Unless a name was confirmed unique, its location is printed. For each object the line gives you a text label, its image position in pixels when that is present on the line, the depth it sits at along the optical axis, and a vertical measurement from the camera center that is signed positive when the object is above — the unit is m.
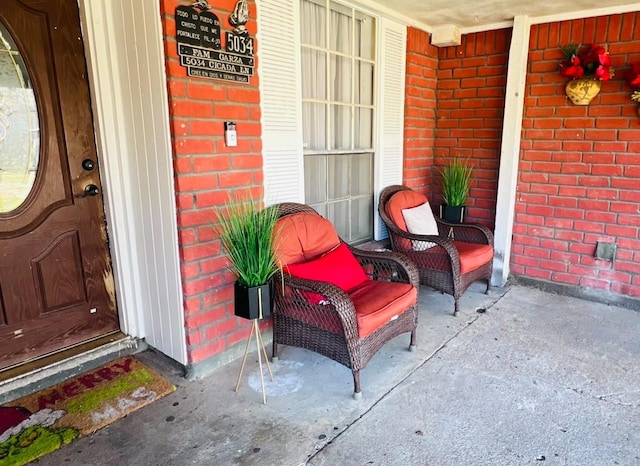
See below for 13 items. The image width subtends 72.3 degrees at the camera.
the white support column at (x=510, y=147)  3.55 -0.06
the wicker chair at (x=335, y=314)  2.18 -0.89
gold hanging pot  3.28 +0.36
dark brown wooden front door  2.17 -0.22
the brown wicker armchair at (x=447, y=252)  3.19 -0.84
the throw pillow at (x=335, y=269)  2.45 -0.72
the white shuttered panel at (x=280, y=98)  2.55 +0.27
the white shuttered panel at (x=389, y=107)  3.53 +0.28
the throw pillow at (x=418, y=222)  3.55 -0.66
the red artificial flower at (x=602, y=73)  3.15 +0.46
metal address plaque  2.12 +0.50
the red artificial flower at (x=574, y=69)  3.27 +0.52
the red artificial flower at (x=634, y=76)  3.08 +0.43
